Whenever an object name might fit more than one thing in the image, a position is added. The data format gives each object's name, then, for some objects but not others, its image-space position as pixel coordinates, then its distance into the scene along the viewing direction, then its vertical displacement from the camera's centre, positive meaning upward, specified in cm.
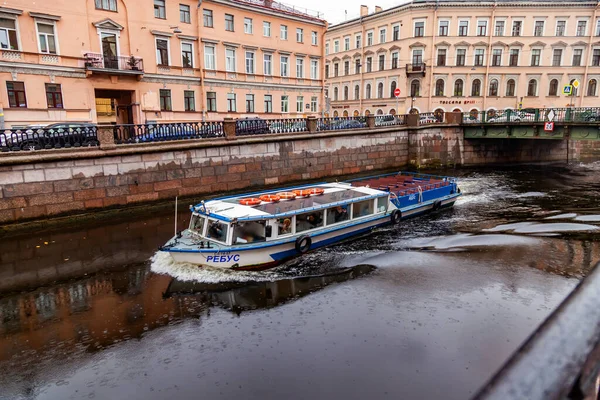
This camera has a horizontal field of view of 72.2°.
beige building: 3969 +625
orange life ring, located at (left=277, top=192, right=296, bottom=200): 1464 -265
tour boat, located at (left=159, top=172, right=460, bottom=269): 1195 -330
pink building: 2191 +389
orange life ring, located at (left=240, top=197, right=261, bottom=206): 1372 -267
